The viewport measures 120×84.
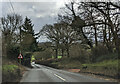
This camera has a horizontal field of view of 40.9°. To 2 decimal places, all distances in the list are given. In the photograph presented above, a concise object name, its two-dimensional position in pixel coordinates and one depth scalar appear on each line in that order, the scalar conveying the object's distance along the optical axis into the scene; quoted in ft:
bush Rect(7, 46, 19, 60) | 111.24
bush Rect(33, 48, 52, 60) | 194.74
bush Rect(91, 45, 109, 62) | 86.53
